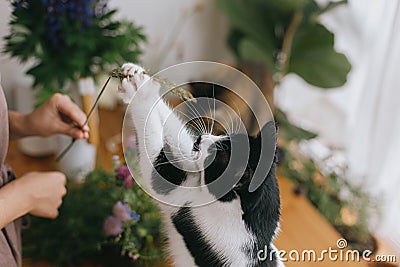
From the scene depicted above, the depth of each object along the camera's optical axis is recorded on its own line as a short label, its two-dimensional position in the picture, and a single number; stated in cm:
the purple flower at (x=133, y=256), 73
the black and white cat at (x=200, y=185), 51
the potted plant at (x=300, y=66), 106
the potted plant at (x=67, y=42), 88
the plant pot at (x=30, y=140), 116
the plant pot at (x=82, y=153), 96
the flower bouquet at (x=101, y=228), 76
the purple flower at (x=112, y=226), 77
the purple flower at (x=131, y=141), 58
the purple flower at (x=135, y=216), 72
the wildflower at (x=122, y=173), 76
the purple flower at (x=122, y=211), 75
